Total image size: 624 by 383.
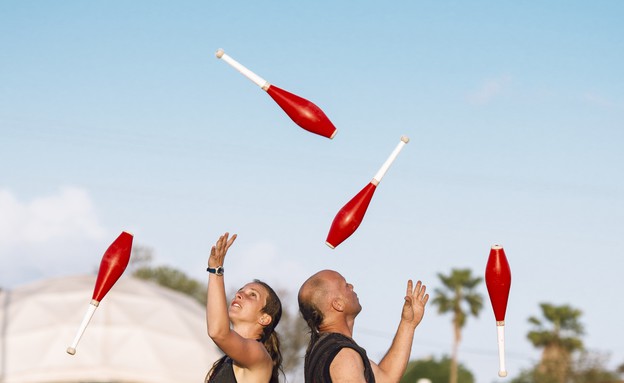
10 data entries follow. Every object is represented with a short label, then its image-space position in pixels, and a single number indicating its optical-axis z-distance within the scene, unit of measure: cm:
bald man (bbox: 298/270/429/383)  697
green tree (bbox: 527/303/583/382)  6494
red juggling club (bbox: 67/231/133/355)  770
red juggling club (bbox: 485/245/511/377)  789
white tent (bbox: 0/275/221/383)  4112
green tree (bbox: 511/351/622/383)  4672
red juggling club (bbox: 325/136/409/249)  780
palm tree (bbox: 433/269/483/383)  6350
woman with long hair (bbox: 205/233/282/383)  665
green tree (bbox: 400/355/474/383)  5903
